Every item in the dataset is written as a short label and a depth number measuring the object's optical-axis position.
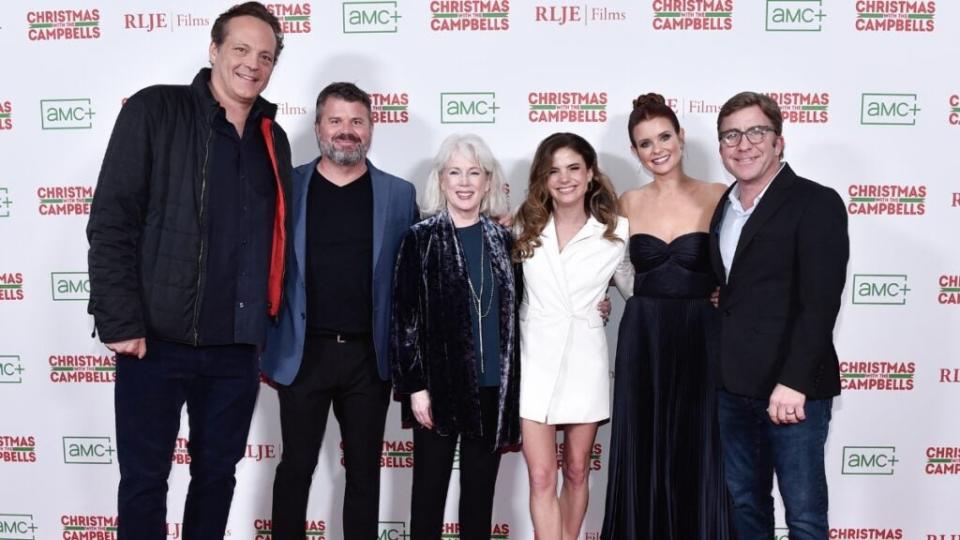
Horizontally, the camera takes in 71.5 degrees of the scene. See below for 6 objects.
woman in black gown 2.23
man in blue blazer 2.21
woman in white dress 2.21
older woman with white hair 2.13
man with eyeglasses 1.83
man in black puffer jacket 1.86
